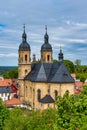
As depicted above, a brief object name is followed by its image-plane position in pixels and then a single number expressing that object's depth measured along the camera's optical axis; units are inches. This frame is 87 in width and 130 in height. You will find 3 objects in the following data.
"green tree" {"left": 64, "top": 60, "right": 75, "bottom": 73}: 5383.9
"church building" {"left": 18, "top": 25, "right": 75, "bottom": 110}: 2506.2
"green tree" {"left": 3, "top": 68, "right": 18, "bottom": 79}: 4956.7
